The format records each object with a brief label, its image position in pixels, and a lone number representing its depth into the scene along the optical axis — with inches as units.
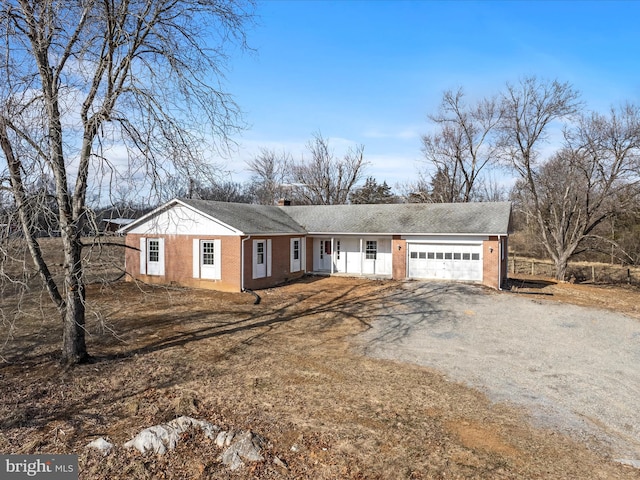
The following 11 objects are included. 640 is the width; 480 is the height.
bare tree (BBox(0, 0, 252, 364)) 281.0
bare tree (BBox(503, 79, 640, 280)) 960.9
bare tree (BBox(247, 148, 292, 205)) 1824.6
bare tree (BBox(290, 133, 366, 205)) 1672.0
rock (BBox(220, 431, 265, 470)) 205.4
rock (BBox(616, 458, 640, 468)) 205.0
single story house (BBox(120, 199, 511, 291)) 735.7
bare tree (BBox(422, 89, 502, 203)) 1393.9
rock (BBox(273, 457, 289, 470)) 201.8
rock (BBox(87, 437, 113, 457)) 212.4
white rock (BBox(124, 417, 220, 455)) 214.8
